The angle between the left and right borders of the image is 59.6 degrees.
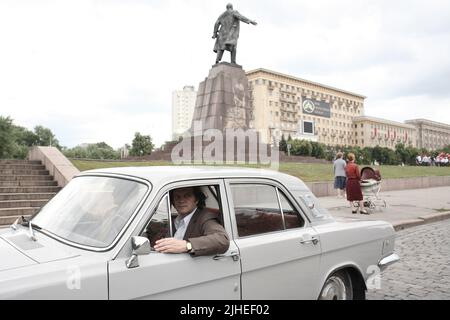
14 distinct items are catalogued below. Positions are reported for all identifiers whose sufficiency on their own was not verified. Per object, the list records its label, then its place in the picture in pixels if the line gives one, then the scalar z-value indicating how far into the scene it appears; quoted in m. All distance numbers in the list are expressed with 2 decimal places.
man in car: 2.82
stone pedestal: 27.50
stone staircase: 9.68
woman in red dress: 12.16
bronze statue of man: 28.39
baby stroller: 13.14
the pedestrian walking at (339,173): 15.63
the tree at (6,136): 27.20
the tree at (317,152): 58.53
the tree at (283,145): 57.81
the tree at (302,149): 55.84
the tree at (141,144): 68.59
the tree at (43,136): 97.81
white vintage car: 2.42
